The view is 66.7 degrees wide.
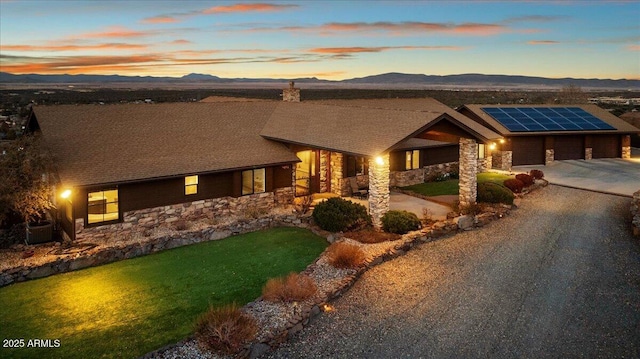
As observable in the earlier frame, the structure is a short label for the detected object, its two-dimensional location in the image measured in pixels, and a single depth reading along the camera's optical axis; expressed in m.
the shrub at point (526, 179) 27.19
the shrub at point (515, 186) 26.19
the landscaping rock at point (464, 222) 20.04
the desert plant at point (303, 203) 22.85
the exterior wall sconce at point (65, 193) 18.01
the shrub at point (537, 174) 29.48
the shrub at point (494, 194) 23.34
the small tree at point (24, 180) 17.94
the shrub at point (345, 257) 15.61
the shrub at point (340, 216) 19.94
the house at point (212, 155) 19.41
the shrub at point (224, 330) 10.80
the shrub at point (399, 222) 19.36
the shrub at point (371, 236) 18.59
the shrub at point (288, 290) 13.23
